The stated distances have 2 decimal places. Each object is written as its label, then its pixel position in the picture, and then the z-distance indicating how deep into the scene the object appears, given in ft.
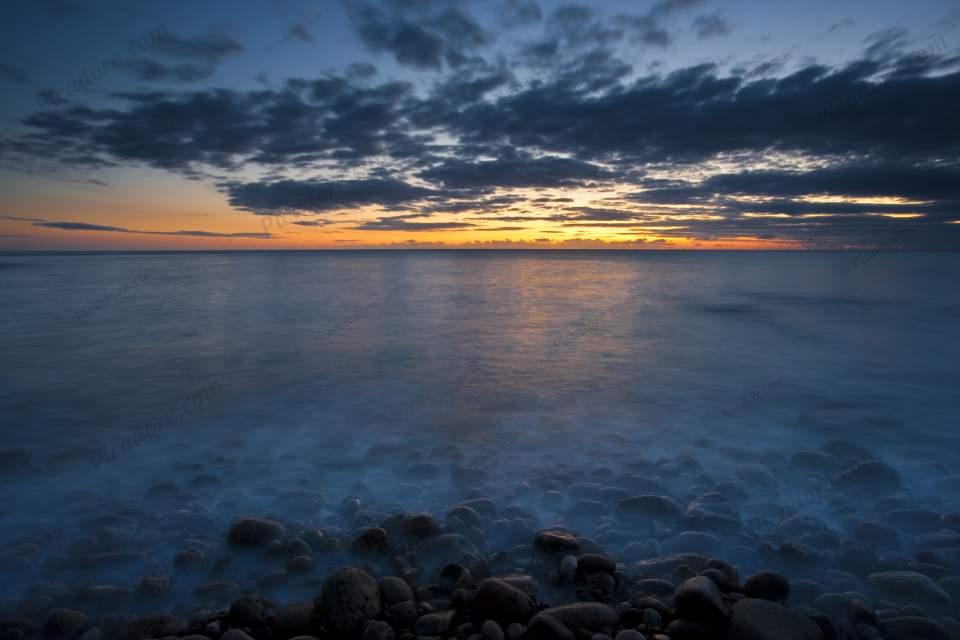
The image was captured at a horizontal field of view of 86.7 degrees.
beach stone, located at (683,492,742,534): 14.78
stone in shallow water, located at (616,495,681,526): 15.16
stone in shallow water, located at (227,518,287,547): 13.92
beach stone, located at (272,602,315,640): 10.49
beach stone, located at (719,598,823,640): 9.96
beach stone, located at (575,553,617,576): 12.33
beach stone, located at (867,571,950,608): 11.43
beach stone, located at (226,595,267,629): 10.68
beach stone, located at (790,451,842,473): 18.90
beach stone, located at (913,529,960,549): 13.76
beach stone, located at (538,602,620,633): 10.34
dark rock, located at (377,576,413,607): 11.17
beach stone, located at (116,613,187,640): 10.44
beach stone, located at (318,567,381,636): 10.31
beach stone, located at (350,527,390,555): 13.51
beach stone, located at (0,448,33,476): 18.92
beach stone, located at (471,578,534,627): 10.52
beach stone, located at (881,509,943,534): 14.70
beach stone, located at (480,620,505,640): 9.99
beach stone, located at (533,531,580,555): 13.42
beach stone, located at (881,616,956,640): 10.15
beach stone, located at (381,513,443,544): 14.10
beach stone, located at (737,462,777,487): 17.67
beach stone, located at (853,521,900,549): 13.97
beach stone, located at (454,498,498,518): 15.58
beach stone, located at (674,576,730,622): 10.24
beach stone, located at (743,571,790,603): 11.58
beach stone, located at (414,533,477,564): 13.20
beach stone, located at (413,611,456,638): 10.37
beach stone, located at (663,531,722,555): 13.74
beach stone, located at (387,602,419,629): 10.60
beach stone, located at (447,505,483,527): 14.98
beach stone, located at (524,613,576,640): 9.90
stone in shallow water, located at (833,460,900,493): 17.31
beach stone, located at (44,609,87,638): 10.60
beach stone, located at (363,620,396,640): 10.00
